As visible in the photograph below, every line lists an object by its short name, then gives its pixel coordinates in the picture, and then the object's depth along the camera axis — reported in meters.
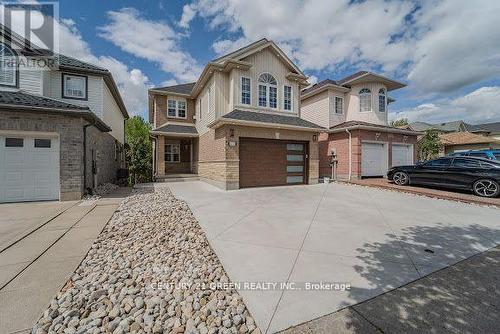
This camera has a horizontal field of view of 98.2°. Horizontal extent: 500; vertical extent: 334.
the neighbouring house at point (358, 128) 13.86
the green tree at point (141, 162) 17.73
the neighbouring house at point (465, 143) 23.78
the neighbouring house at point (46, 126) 7.49
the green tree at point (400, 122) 34.12
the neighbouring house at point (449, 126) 40.72
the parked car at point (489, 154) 12.94
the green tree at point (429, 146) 23.47
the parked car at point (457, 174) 8.36
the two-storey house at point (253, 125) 10.73
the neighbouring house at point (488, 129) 39.60
